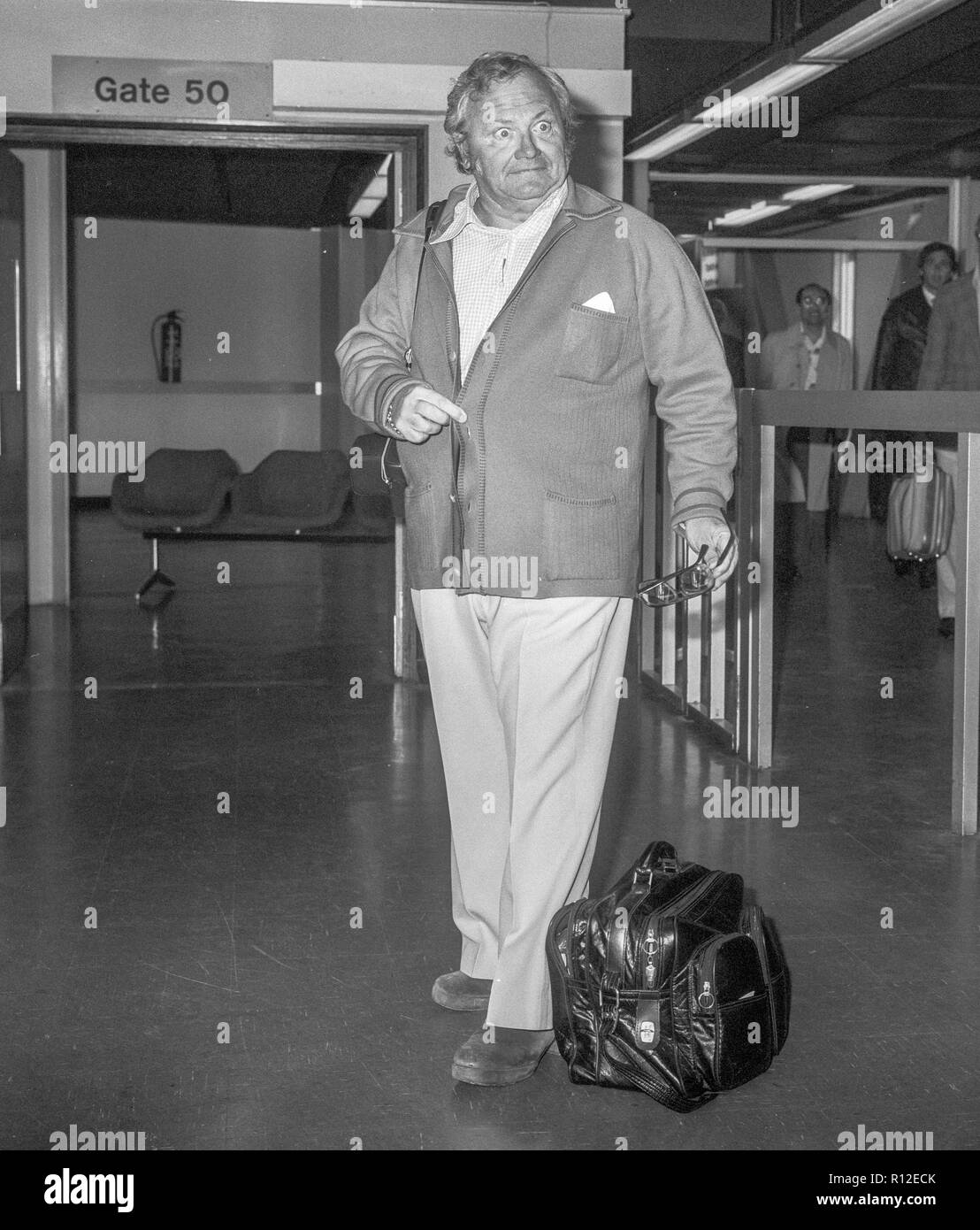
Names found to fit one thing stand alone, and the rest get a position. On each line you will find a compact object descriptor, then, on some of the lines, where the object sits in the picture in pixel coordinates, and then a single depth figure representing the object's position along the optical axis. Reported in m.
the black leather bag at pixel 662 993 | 2.35
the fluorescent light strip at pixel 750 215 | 13.68
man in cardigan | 2.43
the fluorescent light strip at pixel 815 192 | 12.30
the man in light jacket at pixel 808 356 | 9.87
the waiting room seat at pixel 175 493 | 8.00
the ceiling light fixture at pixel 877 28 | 5.11
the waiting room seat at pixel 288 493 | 7.98
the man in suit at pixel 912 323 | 7.82
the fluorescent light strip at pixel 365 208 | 14.51
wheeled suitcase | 6.55
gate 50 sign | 5.82
